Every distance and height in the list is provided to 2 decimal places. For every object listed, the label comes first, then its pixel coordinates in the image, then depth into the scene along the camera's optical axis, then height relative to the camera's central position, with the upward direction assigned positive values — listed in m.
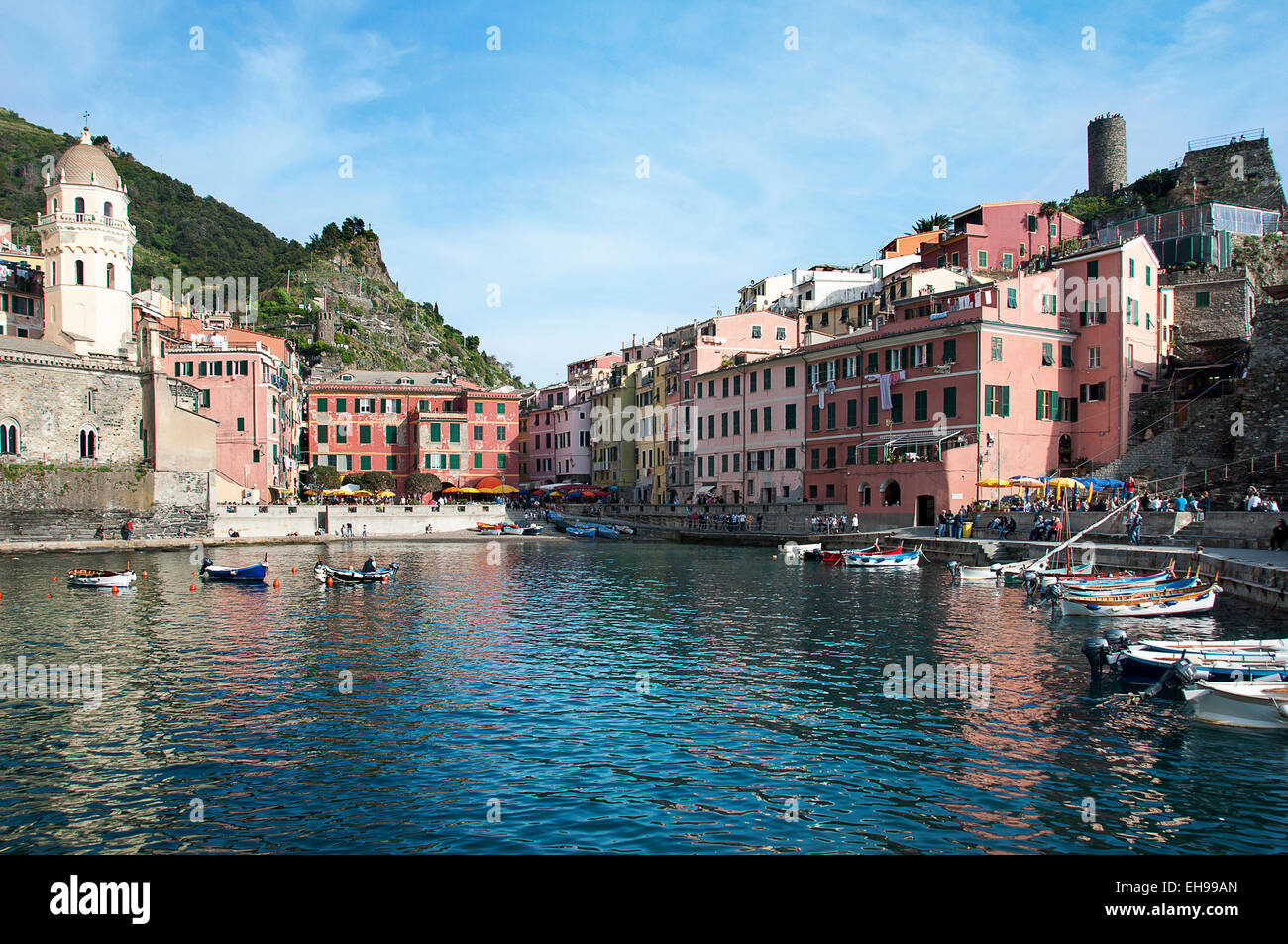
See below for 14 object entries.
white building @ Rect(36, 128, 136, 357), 67.38 +18.82
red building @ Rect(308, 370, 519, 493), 84.94 +6.00
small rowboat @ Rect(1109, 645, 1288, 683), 16.27 -3.42
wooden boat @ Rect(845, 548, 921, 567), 44.28 -3.64
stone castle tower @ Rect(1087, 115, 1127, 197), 96.25 +36.95
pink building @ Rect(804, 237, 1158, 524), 48.84 +6.19
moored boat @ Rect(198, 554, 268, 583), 38.72 -3.56
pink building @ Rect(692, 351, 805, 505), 62.94 +4.42
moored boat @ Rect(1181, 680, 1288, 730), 15.23 -3.81
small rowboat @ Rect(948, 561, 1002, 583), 37.31 -3.63
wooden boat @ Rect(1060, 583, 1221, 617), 27.00 -3.75
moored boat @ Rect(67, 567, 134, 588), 35.66 -3.45
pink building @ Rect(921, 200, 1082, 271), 66.56 +19.23
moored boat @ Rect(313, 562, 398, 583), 36.78 -3.50
